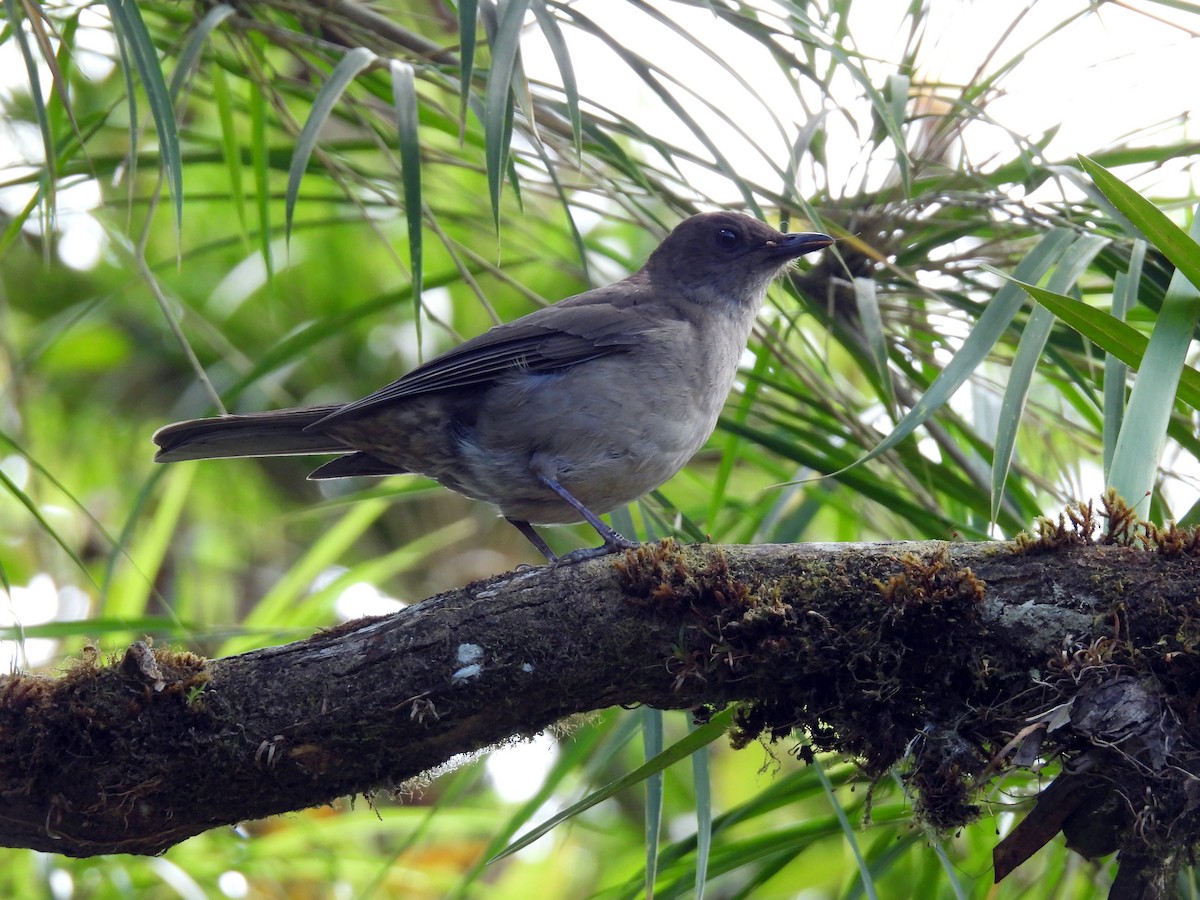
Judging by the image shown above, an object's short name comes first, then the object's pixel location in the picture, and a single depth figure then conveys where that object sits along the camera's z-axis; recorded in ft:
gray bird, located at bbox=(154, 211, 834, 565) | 25.23
